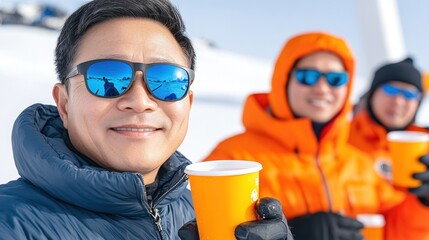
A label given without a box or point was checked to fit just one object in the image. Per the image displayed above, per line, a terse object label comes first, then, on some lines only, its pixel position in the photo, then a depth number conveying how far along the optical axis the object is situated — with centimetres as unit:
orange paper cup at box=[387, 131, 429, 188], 256
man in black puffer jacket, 116
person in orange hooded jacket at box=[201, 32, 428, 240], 254
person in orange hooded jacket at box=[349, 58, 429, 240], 353
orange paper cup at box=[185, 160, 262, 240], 116
